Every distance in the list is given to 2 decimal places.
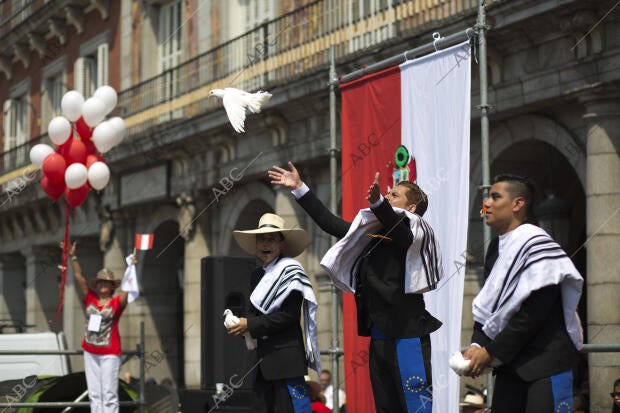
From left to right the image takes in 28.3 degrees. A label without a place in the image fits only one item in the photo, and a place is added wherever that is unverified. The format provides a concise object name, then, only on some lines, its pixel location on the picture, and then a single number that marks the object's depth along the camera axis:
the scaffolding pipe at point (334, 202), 9.39
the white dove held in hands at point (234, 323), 7.21
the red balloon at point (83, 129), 14.30
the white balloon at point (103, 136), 14.02
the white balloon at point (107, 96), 14.08
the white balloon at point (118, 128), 14.20
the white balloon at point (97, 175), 13.81
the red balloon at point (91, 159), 14.12
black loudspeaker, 10.83
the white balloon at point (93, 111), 14.03
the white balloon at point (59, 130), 13.95
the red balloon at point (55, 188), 14.23
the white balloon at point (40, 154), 14.48
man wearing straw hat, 7.17
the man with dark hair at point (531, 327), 5.37
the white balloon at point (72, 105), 14.13
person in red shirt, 11.39
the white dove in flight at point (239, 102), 7.91
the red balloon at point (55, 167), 14.06
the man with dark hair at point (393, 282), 6.45
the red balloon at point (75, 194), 14.02
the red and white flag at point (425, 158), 7.94
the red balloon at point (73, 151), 14.08
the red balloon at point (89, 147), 14.27
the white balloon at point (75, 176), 13.86
